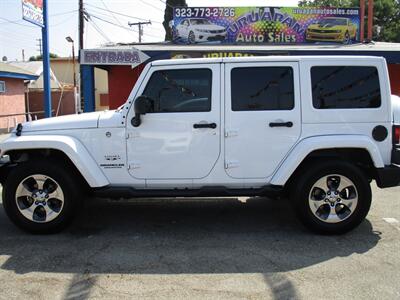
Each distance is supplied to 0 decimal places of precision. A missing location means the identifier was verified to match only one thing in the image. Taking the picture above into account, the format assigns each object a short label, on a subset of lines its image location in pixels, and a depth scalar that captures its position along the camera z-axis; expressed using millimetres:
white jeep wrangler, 5113
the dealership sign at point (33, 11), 10016
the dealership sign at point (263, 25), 15078
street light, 27047
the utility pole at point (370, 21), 15738
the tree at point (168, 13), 23259
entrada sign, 12719
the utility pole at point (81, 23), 27328
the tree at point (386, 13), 43319
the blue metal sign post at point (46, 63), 10945
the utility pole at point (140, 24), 49738
